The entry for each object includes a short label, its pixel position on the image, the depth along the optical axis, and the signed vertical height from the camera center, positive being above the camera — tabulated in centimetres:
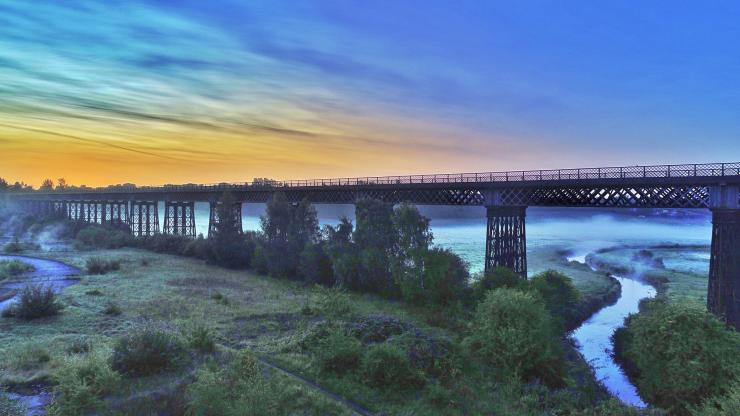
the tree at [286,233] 5766 -526
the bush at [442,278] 3975 -781
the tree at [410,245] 4103 -494
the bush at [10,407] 1669 -915
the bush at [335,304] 3531 -940
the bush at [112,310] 3634 -1038
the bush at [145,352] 2322 -924
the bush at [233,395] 1734 -903
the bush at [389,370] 2353 -1006
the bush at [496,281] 3669 -740
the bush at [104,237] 9212 -1021
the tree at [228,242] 6831 -791
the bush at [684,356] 2092 -825
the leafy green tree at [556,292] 3419 -811
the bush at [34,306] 3394 -945
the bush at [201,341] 2669 -952
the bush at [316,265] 5319 -895
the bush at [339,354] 2517 -978
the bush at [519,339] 2541 -892
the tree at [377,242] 4538 -503
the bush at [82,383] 1803 -901
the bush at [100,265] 5962 -1072
